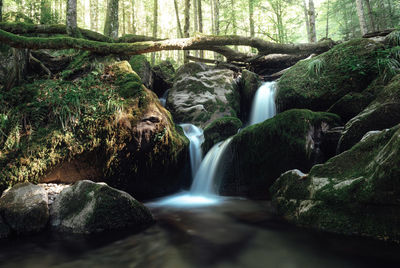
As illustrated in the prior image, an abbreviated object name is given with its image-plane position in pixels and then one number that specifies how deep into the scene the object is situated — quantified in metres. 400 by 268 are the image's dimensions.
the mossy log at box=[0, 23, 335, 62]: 6.32
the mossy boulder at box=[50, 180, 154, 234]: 3.47
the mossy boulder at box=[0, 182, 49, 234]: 3.47
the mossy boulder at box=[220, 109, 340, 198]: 5.20
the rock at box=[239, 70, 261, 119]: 9.34
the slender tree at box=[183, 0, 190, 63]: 12.88
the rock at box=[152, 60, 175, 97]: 10.95
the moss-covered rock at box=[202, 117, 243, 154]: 7.03
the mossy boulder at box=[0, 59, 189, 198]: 4.54
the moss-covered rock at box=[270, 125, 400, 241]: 2.54
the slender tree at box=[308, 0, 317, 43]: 12.24
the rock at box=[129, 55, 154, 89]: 9.09
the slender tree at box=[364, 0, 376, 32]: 12.75
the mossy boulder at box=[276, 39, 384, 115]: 6.26
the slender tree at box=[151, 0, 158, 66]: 16.97
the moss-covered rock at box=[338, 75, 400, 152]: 4.27
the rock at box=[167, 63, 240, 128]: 9.56
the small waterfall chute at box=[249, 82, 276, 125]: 8.02
